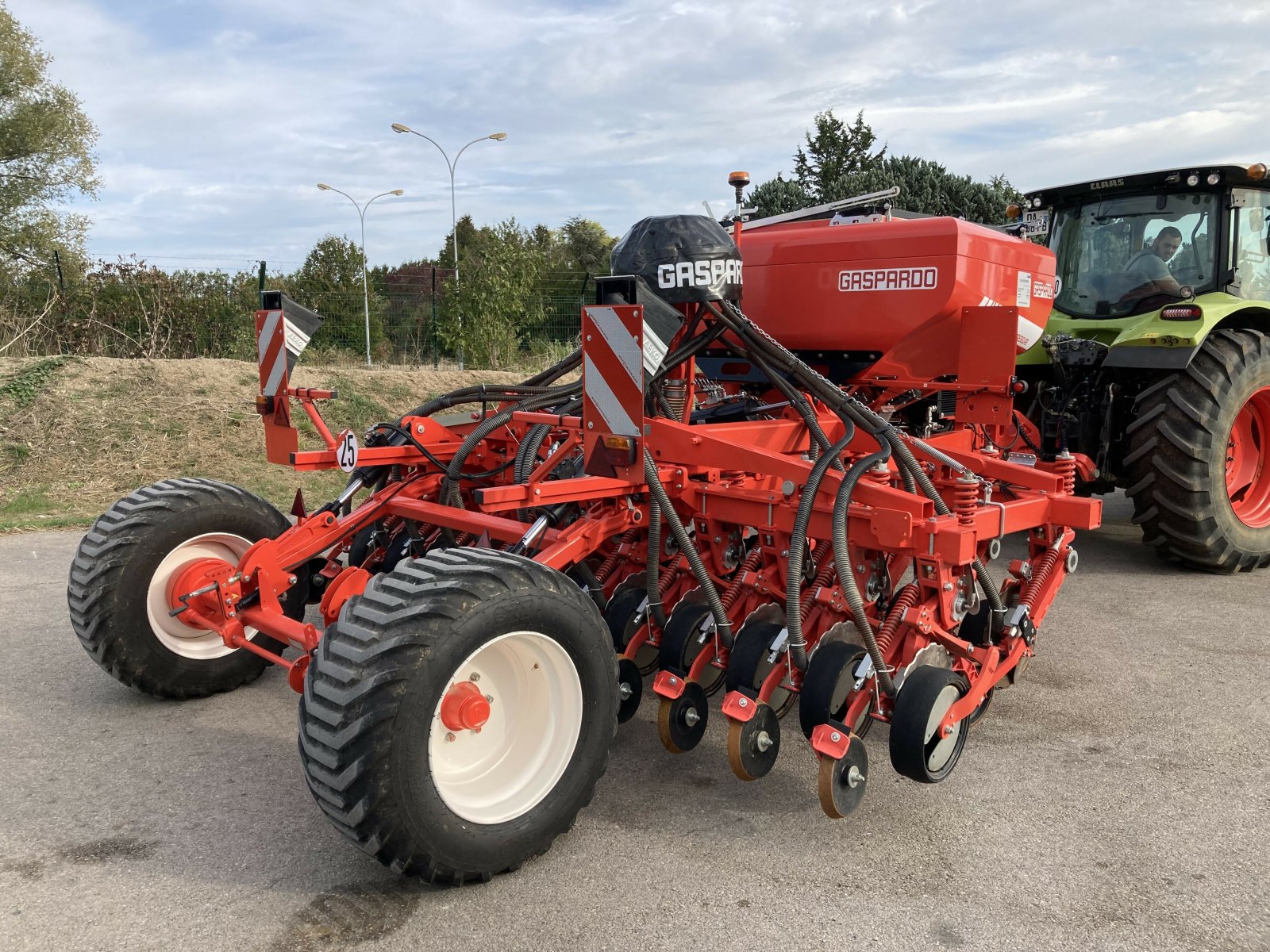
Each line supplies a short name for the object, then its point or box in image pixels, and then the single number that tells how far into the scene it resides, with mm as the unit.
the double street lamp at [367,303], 15591
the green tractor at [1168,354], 5508
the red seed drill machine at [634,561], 2521
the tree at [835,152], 28109
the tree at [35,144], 20891
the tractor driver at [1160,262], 6230
